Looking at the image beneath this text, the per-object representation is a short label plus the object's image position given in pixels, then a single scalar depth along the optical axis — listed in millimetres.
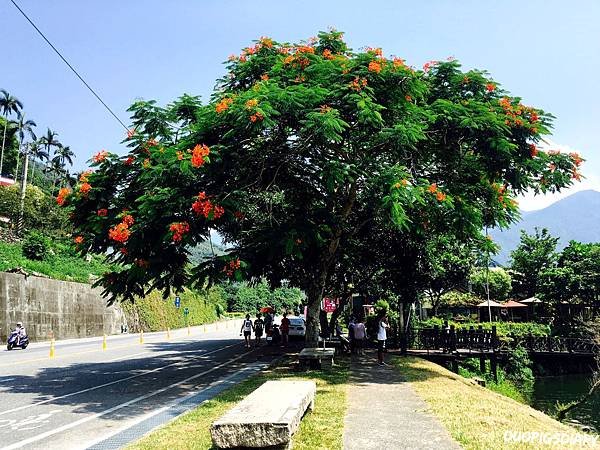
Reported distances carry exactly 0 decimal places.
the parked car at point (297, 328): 34750
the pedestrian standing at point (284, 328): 26922
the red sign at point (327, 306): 37831
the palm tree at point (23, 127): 64938
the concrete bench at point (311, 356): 15574
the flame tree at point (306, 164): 12461
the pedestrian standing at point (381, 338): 17953
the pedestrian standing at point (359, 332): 21234
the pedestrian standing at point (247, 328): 26023
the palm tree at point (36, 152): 69444
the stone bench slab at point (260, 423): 6418
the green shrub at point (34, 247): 39125
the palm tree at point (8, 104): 63531
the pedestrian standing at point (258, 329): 27266
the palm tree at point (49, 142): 72188
